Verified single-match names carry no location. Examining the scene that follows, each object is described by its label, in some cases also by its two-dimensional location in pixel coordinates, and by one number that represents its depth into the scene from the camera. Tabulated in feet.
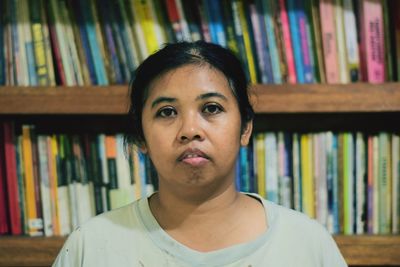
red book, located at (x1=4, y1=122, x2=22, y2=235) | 4.07
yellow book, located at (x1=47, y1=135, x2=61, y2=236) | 4.08
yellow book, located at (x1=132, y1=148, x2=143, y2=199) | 4.10
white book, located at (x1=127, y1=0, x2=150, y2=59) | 3.95
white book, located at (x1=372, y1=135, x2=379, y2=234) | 4.01
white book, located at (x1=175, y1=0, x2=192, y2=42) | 3.93
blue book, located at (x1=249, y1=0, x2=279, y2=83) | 3.91
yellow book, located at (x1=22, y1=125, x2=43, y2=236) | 4.08
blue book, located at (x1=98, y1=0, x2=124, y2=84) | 3.96
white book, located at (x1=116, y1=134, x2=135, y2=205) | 4.11
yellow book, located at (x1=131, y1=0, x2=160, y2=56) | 3.94
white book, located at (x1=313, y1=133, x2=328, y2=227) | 4.06
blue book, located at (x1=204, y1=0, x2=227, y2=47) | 3.95
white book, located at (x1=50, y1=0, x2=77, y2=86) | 3.94
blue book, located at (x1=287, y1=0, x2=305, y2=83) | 3.92
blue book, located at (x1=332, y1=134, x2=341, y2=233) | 4.06
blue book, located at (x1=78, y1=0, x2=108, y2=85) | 3.96
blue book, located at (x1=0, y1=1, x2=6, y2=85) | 3.96
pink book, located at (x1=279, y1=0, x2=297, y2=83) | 3.92
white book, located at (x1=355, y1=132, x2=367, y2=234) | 4.04
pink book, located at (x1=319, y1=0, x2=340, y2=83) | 3.88
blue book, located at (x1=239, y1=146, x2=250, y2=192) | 4.09
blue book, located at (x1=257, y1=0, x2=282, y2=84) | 3.92
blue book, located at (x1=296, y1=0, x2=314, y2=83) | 3.93
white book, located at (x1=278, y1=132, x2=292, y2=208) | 4.09
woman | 2.82
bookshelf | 3.74
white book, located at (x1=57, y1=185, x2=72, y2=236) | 4.11
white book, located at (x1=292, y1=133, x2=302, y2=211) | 4.08
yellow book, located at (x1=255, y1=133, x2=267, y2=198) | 4.09
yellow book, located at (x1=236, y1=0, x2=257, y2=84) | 3.92
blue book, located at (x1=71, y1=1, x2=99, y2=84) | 3.98
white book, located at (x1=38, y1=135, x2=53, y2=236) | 4.08
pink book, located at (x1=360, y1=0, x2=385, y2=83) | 3.85
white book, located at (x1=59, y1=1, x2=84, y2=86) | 3.96
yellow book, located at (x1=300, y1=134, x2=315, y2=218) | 4.08
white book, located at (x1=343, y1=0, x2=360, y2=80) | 3.89
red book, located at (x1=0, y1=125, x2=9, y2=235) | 4.10
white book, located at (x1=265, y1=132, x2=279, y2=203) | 4.09
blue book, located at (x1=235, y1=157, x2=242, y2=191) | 4.10
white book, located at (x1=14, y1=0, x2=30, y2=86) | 3.92
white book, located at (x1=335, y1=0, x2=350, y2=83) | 3.89
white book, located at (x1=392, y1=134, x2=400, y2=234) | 3.99
